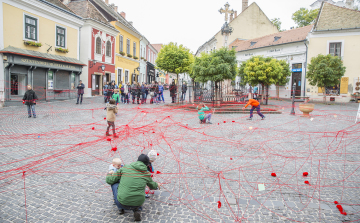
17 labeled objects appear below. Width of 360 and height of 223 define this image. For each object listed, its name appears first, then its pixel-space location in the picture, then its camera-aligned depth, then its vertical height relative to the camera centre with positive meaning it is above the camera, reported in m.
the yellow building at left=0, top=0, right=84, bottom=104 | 15.20 +3.40
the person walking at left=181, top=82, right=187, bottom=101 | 19.27 +0.80
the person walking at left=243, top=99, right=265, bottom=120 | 12.28 -0.24
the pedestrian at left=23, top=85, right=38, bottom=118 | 11.35 -0.23
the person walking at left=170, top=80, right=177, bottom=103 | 19.27 +0.62
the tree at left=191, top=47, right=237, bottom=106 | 15.27 +2.08
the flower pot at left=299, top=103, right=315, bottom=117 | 13.16 -0.42
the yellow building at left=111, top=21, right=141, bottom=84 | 29.09 +5.63
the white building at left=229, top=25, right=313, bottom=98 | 26.45 +5.94
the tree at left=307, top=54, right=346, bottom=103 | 20.87 +2.68
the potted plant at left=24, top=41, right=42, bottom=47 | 16.52 +3.62
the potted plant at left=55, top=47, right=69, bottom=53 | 19.53 +3.77
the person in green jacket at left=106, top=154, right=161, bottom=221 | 3.40 -1.29
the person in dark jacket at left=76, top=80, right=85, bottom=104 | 17.20 +0.51
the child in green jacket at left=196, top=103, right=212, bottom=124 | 11.23 -0.77
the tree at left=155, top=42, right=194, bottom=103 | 20.48 +3.34
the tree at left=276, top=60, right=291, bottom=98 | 23.51 +2.78
